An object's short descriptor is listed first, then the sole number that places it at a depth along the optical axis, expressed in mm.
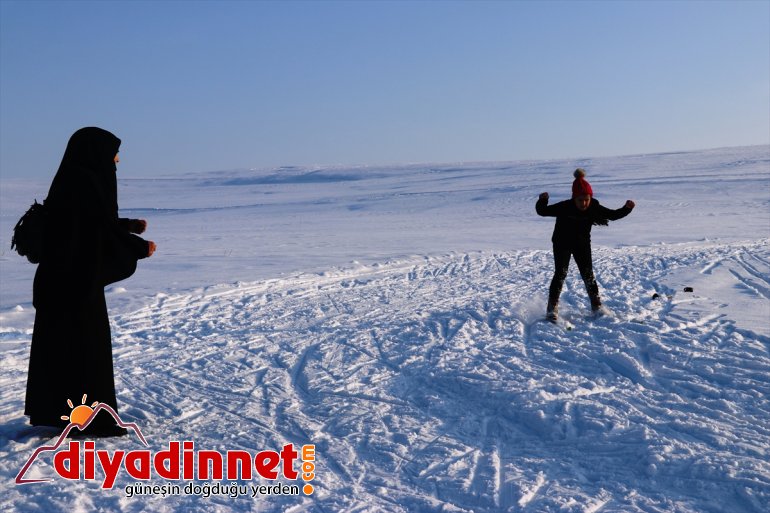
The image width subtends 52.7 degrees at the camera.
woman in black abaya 4488
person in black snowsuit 7676
